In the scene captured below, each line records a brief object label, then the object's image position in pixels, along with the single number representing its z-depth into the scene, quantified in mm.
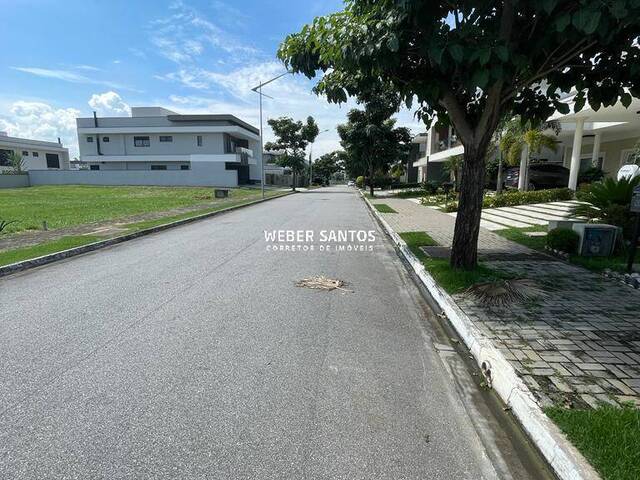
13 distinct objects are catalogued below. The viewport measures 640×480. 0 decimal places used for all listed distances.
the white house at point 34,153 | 55259
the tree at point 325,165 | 99875
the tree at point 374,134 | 30047
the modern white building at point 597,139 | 14673
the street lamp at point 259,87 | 26172
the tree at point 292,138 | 47156
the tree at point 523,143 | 17500
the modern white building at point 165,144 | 48625
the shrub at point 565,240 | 8086
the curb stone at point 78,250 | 7445
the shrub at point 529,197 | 17828
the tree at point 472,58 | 4406
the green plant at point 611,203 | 8758
